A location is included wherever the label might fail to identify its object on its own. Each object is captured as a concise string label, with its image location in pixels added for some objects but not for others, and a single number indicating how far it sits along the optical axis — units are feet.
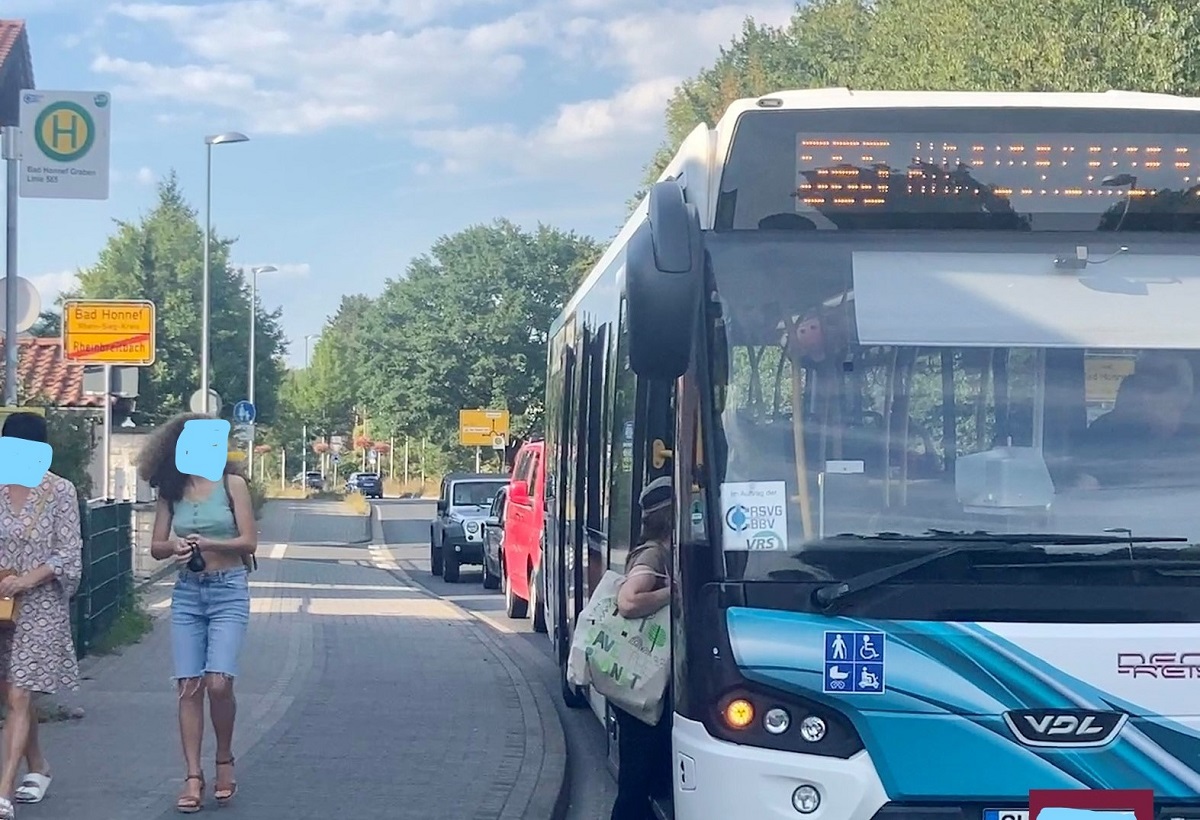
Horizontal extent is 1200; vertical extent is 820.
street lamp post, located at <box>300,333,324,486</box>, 286.58
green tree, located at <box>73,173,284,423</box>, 194.49
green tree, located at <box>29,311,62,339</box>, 155.08
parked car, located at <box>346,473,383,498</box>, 272.72
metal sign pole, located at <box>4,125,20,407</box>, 44.27
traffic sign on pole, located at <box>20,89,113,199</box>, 41.91
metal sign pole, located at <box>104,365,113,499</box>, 58.54
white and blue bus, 17.01
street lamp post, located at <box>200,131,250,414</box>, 117.70
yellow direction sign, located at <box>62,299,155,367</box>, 59.67
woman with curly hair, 24.21
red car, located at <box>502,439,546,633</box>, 52.75
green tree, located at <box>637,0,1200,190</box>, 96.73
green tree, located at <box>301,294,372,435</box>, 350.64
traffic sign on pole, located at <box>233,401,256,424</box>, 126.62
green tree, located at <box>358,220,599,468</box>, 288.92
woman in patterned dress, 23.45
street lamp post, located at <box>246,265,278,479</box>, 181.06
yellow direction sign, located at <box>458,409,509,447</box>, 248.93
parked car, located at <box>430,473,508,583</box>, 90.12
